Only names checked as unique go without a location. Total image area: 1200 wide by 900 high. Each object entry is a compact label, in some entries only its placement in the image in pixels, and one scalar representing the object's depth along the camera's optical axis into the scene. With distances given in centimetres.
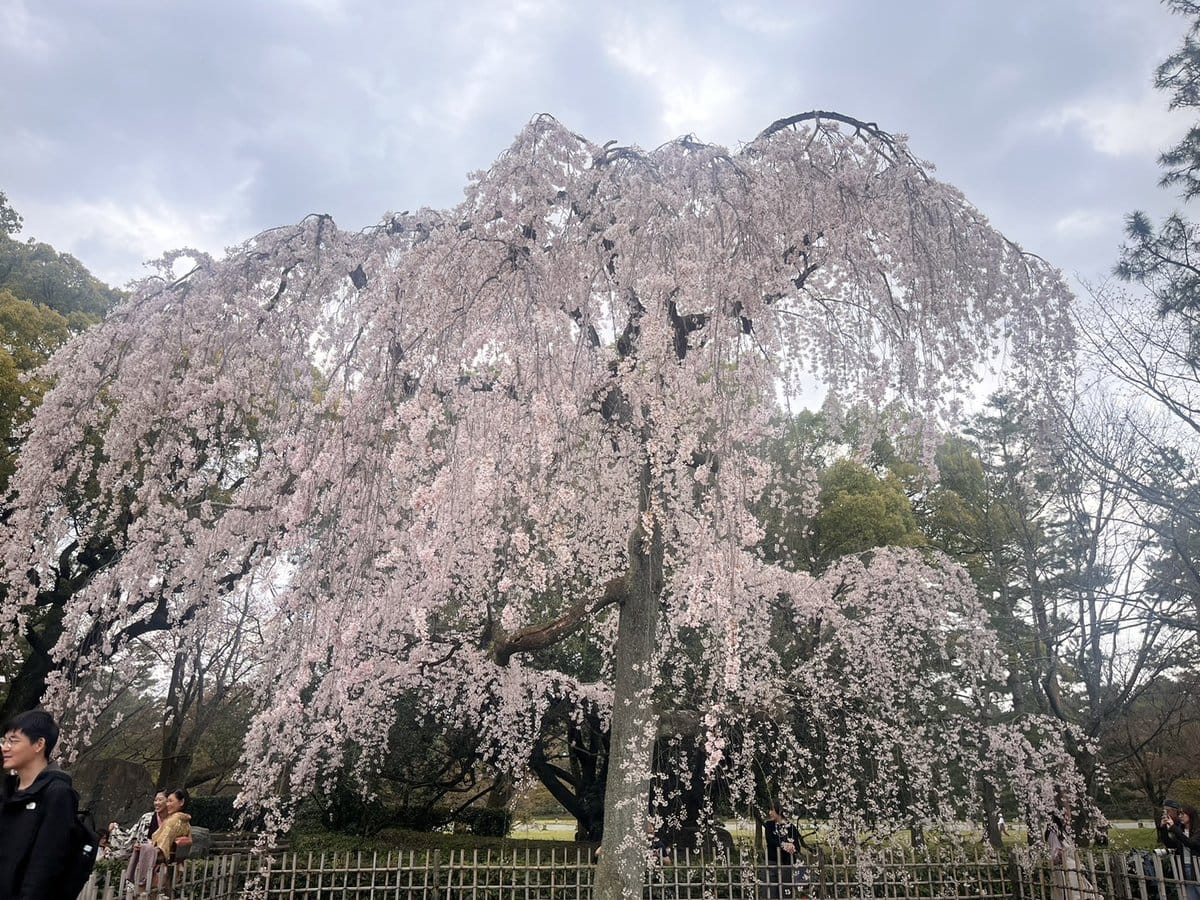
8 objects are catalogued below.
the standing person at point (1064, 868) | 707
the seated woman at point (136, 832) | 598
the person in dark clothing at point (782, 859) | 744
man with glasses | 242
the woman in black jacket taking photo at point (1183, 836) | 570
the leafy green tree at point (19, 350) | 1061
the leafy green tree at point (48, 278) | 1359
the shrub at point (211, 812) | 1590
